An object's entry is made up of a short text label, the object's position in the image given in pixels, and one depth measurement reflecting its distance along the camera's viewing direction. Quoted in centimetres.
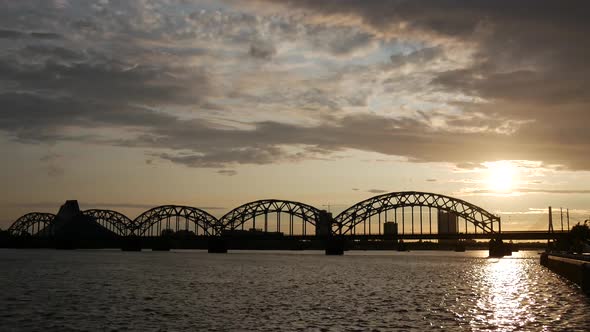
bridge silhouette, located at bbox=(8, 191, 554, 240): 18275
